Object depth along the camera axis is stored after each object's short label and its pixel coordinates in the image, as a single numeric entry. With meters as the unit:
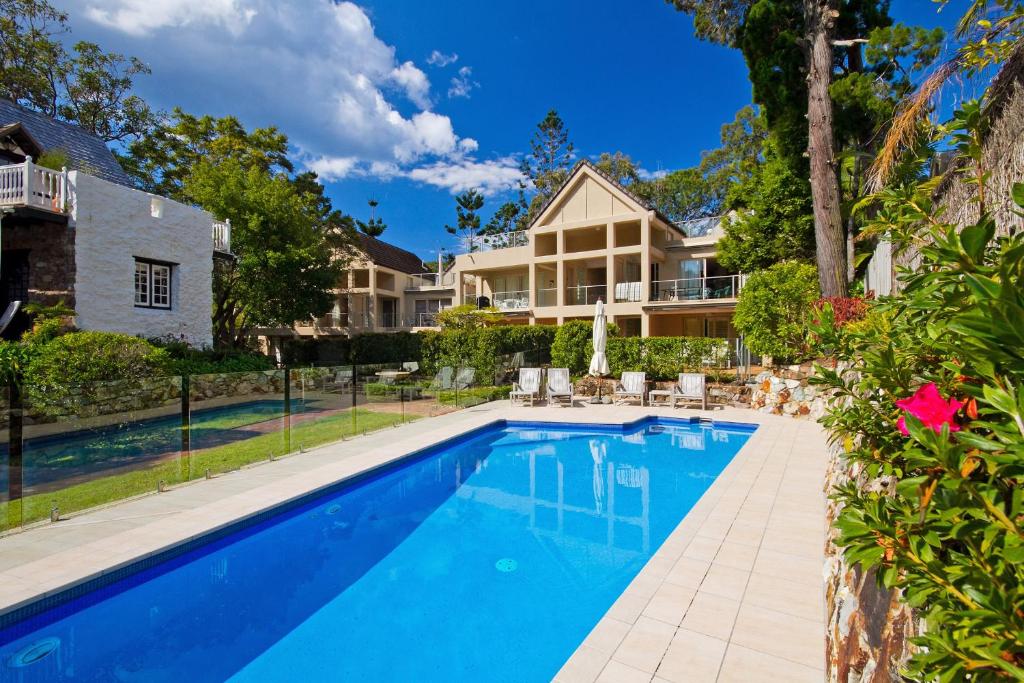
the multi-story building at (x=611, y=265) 21.91
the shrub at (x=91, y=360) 10.35
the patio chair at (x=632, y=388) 15.20
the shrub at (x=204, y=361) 14.27
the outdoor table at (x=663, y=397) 14.51
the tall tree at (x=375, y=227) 47.94
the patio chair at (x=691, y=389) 14.02
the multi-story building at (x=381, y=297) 29.72
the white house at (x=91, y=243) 12.75
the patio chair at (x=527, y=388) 15.58
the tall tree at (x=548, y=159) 40.78
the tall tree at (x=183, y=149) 23.75
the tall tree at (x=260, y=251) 21.16
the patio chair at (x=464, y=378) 15.71
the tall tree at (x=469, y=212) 49.66
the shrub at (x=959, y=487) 0.99
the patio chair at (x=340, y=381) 10.59
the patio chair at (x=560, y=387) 15.54
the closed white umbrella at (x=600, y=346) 15.34
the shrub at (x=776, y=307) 13.58
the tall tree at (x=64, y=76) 20.02
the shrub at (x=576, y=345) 17.73
